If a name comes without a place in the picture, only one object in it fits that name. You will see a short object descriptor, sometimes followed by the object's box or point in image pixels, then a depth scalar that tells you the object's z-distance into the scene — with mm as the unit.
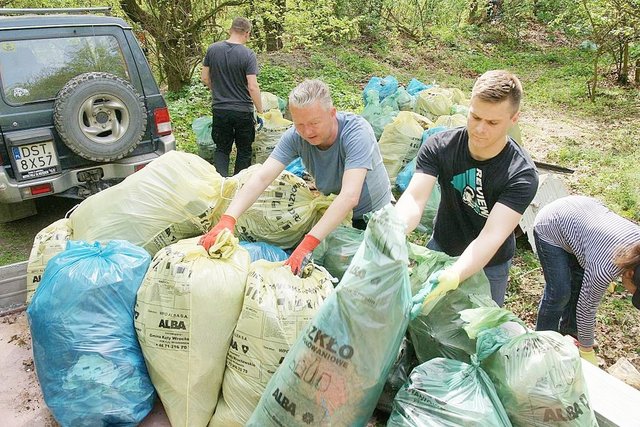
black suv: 3342
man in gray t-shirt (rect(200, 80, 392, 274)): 2150
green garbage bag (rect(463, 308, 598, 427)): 1438
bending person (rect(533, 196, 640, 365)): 2169
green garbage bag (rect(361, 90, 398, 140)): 5143
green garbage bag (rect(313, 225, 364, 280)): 2424
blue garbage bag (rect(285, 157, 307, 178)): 3428
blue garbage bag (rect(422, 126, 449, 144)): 4398
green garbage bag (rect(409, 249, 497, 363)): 1835
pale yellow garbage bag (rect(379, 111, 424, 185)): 4453
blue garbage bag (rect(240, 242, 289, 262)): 2436
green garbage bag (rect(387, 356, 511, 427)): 1457
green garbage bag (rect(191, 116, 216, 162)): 5113
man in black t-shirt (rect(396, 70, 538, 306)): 1684
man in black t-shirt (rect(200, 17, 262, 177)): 4434
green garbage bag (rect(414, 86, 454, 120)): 5543
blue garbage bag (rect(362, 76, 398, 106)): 6402
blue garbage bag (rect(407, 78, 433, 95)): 6484
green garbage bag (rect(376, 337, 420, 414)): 1953
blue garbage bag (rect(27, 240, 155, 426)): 1885
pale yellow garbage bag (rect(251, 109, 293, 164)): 4883
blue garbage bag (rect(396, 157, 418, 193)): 4238
